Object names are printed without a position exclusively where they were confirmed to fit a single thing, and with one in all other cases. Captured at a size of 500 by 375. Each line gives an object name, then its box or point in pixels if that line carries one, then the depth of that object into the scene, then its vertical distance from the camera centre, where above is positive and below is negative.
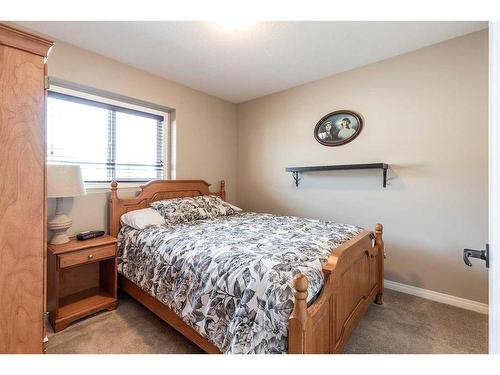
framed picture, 2.74 +0.72
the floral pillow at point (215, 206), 2.82 -0.26
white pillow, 2.25 -0.33
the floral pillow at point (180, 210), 2.44 -0.26
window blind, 2.27 +0.52
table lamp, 1.82 -0.03
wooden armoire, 0.92 -0.02
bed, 1.11 -0.56
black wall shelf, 2.46 +0.22
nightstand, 1.85 -0.90
